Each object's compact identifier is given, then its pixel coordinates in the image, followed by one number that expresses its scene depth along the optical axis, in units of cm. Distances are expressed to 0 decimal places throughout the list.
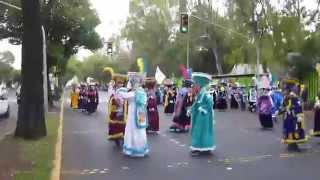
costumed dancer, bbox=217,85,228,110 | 2122
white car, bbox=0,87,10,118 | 1665
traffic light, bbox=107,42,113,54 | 2934
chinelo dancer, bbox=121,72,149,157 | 792
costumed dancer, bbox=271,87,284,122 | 1358
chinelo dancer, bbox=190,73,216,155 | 807
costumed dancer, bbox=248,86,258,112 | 1931
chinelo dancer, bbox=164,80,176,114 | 1828
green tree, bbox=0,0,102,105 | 2037
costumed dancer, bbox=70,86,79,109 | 2257
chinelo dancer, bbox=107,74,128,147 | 894
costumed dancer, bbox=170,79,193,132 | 1183
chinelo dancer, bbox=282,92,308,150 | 844
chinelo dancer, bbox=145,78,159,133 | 1163
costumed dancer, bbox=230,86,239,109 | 2201
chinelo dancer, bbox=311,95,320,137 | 964
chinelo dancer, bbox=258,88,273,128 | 1251
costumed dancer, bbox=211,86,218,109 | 2125
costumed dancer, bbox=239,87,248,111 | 2124
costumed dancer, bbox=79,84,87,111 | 1998
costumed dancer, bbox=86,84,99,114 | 1933
